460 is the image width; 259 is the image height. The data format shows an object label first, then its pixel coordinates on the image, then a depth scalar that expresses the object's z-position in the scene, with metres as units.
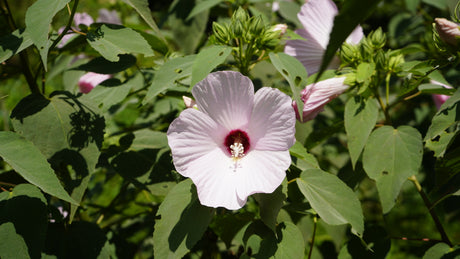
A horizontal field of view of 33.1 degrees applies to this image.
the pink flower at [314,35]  0.88
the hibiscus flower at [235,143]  0.73
